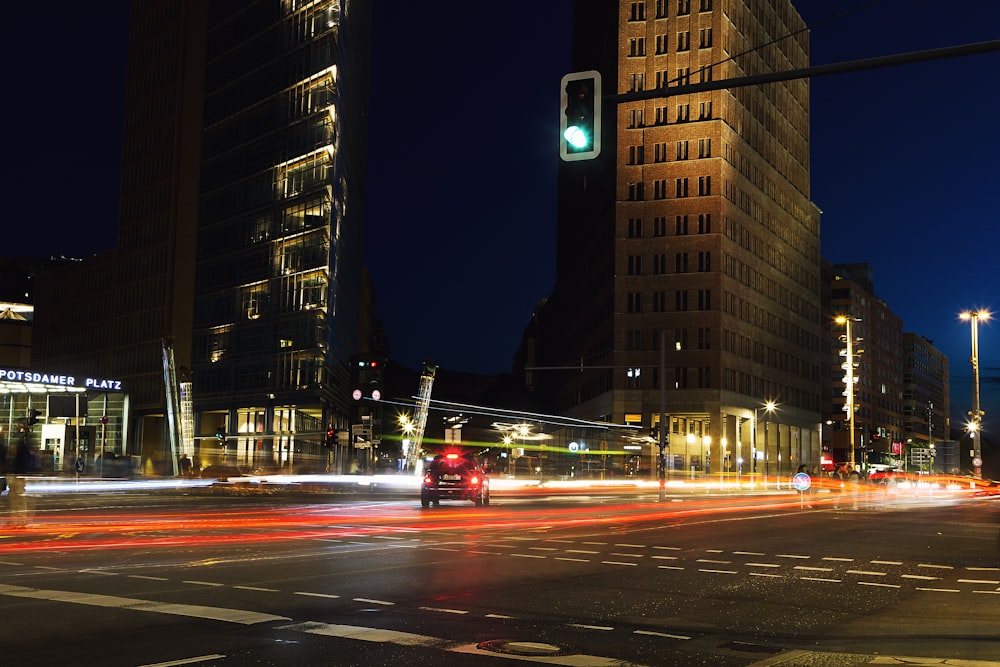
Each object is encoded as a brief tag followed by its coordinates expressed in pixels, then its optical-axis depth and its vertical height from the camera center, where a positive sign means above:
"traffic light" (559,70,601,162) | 13.79 +4.19
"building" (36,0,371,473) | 91.44 +20.02
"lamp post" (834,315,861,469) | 54.62 +4.55
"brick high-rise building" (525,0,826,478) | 98.44 +19.79
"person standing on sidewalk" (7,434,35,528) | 20.44 -0.67
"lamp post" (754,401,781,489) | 107.16 +3.23
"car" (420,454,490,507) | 32.25 -0.93
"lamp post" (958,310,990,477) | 56.09 +2.29
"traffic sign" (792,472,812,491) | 40.00 -0.99
